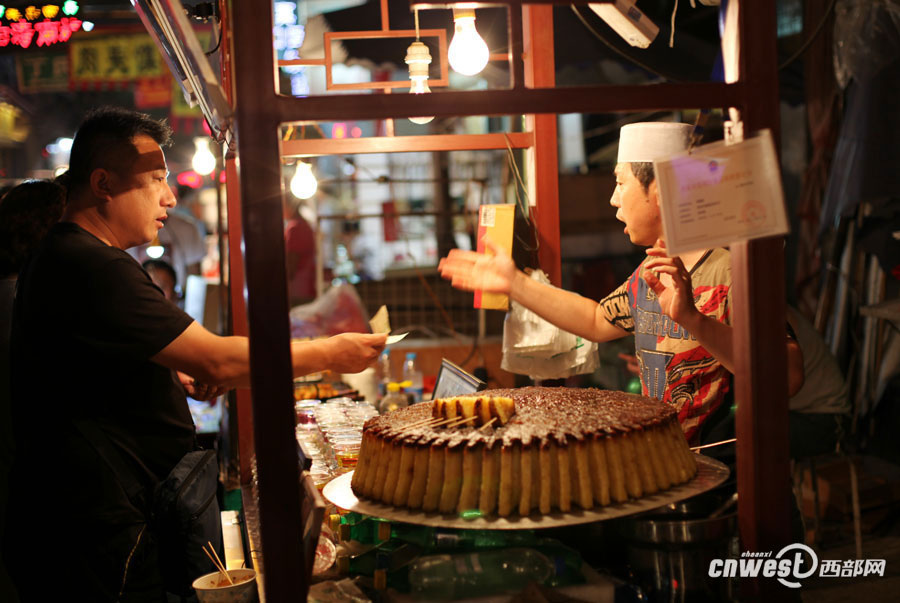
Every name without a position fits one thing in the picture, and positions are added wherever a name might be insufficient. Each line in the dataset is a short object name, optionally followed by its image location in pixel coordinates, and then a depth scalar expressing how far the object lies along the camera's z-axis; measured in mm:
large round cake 1781
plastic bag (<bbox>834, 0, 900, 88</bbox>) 4945
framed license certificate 1558
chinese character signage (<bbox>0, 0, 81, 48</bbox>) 6557
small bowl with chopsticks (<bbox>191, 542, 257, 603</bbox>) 2006
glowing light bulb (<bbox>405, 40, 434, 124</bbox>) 3395
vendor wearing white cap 2234
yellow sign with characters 9047
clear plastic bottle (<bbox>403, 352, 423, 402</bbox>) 5453
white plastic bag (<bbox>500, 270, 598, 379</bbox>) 3676
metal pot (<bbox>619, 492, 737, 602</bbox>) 1815
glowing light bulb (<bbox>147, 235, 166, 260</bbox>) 8336
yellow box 3717
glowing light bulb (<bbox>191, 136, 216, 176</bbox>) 5816
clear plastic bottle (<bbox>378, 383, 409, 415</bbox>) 4734
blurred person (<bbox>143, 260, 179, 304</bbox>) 7133
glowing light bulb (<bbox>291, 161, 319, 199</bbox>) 4836
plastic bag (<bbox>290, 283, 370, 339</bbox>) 6820
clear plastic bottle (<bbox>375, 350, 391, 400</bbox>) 5412
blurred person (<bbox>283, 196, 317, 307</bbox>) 8648
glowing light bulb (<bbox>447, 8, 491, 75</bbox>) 3195
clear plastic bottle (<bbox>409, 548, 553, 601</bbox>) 1771
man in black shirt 2201
